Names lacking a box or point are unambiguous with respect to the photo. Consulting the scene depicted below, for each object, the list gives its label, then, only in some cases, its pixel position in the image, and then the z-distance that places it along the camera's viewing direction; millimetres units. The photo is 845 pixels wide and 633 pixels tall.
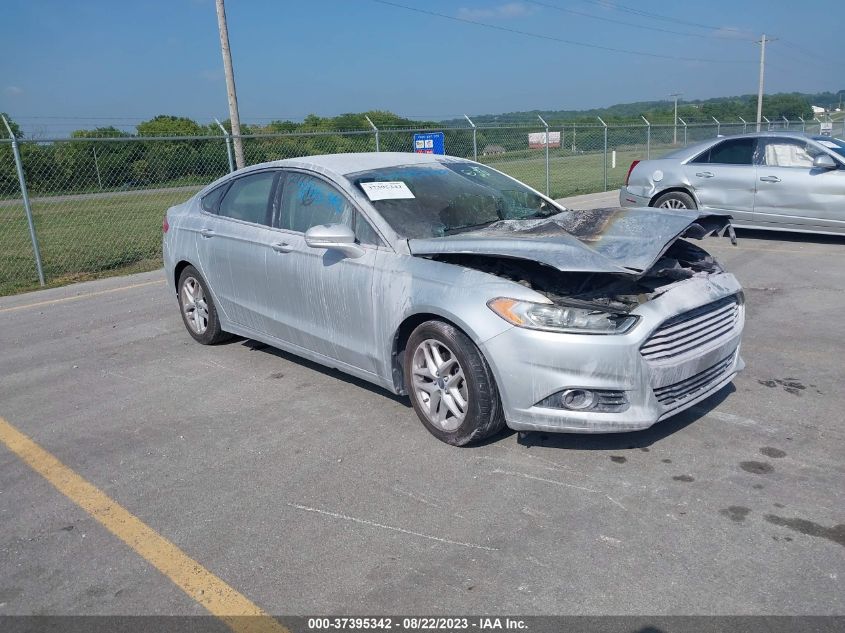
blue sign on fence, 16594
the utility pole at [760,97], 45609
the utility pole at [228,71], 15844
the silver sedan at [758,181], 10008
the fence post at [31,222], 9861
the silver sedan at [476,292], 3811
